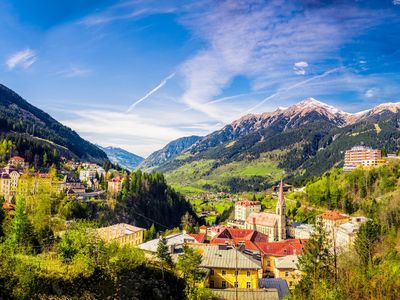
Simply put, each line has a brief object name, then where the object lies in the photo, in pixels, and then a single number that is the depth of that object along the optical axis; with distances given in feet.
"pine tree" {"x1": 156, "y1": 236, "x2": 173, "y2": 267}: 155.22
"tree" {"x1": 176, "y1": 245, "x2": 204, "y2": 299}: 130.21
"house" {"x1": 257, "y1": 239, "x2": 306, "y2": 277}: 233.35
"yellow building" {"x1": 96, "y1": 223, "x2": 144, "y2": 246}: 280.31
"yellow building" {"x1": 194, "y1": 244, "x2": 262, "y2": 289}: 164.45
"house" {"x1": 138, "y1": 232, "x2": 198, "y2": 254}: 197.80
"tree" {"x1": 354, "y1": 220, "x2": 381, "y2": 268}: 193.34
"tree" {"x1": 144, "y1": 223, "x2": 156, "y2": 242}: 320.62
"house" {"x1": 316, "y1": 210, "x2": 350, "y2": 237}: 327.67
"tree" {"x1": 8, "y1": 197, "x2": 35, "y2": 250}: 146.90
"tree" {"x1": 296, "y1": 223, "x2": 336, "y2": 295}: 138.80
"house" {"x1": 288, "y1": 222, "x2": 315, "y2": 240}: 331.69
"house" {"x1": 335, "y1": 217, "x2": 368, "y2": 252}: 275.32
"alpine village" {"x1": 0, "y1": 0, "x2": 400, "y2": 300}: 107.89
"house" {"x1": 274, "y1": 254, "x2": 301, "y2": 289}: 195.52
